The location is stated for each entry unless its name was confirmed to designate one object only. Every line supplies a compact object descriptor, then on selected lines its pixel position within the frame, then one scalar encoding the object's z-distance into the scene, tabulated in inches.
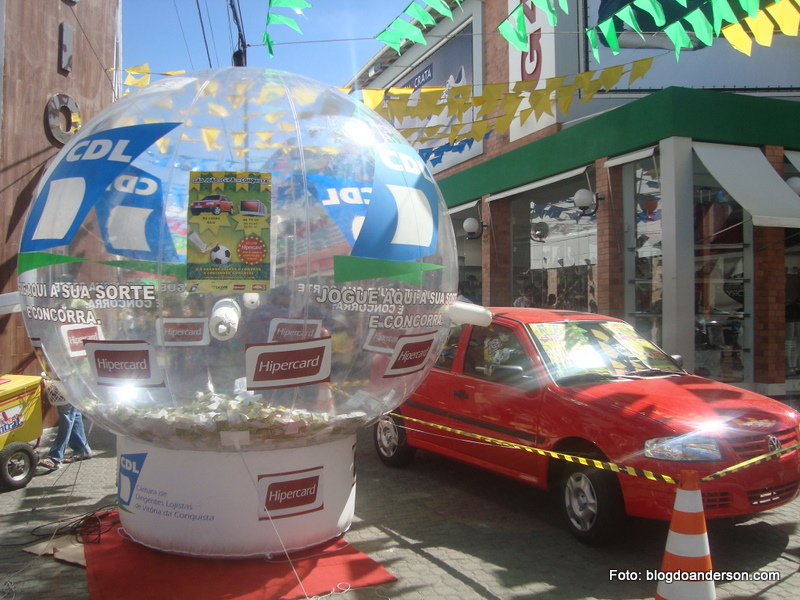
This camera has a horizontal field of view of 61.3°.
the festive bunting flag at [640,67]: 337.6
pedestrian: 293.6
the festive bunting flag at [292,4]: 282.4
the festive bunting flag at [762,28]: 278.7
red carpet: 160.1
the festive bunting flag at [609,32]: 293.9
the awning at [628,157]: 407.2
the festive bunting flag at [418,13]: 303.5
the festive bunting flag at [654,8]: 263.3
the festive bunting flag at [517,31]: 299.7
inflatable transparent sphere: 148.1
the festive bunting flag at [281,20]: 300.5
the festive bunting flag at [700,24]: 277.8
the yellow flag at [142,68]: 396.7
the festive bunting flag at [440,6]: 279.4
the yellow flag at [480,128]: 372.5
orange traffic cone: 142.3
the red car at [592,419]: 186.7
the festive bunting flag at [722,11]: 263.7
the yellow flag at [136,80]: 392.5
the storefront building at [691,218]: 386.9
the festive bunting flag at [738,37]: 292.0
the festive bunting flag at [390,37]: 311.0
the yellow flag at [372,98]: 354.9
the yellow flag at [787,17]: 279.3
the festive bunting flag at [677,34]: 292.0
